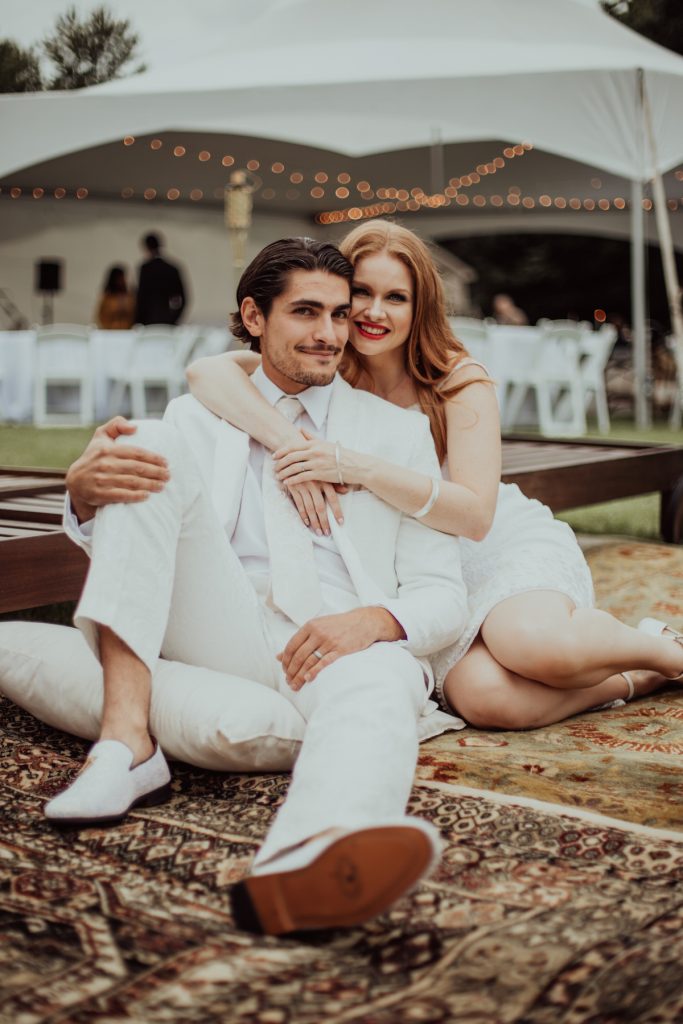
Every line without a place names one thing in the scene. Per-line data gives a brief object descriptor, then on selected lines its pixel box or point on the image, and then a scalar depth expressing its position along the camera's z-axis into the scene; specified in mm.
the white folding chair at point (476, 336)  9914
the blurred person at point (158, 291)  11328
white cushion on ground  2223
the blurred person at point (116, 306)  12000
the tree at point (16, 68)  9188
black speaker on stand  14117
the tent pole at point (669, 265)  6785
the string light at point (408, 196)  14010
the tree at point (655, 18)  11039
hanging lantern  9211
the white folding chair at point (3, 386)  10664
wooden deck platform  2629
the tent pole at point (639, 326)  11398
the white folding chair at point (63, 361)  10258
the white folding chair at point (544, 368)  10367
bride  2496
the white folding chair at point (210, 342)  10500
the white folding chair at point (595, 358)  10602
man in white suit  1639
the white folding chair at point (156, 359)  10258
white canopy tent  7992
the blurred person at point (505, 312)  13297
